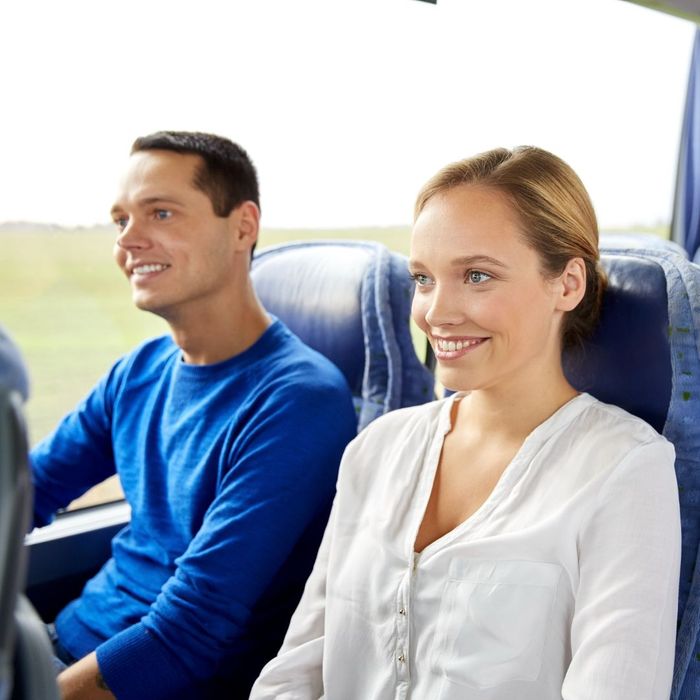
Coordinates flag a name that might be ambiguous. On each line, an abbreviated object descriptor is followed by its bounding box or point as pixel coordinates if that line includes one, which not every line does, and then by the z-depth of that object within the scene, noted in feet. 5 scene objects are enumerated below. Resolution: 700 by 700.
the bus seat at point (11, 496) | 1.81
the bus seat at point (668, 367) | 4.38
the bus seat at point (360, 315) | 6.26
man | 5.24
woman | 3.81
